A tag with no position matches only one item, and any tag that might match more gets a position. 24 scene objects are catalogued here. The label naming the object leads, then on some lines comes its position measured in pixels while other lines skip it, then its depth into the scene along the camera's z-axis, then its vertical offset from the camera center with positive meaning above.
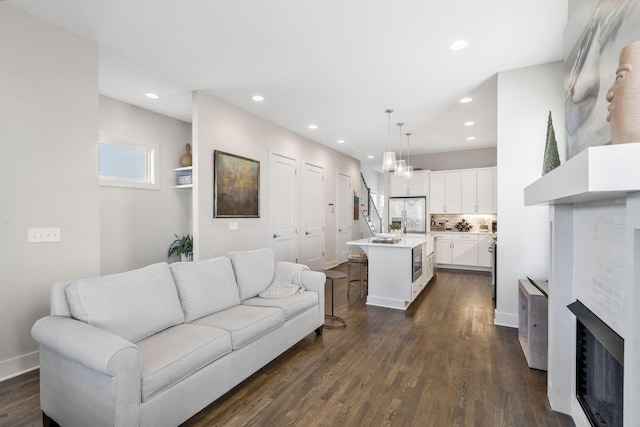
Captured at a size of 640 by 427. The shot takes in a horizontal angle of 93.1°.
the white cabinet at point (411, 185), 7.64 +0.68
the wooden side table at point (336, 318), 3.52 -1.32
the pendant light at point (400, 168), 4.78 +0.69
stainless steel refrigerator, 7.61 -0.02
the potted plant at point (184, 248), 4.79 -0.60
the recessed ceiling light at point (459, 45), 2.82 +1.57
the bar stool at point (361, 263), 4.91 -0.84
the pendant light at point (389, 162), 4.37 +0.72
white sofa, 1.57 -0.87
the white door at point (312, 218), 6.12 -0.14
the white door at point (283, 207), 5.29 +0.08
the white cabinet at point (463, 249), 6.87 -0.87
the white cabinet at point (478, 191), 6.92 +0.49
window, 4.15 +0.71
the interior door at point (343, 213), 7.55 -0.04
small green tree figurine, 2.09 +0.41
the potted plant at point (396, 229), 5.10 -0.30
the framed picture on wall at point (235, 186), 4.16 +0.37
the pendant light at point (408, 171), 5.21 +0.70
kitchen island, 4.17 -0.86
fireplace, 1.32 -0.83
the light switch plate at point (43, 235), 2.51 -0.21
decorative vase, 4.90 +0.82
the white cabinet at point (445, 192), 7.27 +0.48
